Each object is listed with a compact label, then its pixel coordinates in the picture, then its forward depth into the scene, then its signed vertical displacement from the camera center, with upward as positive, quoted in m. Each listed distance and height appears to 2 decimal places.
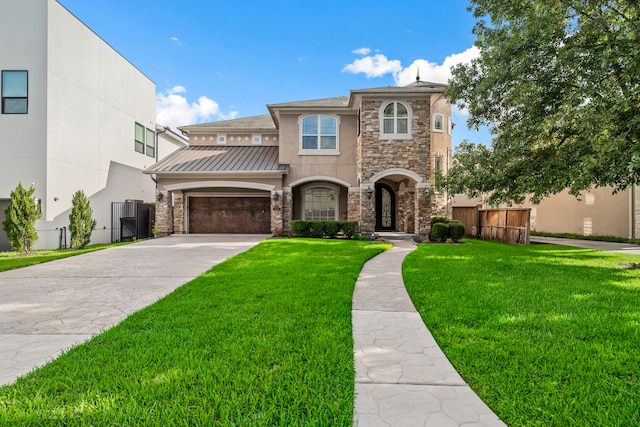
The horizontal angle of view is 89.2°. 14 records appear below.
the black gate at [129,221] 16.81 -0.39
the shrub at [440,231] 14.19 -0.69
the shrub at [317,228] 15.20 -0.62
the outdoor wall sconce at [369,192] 15.12 +1.05
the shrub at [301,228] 15.27 -0.63
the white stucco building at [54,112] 12.64 +4.23
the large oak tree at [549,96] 6.84 +3.16
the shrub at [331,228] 14.99 -0.61
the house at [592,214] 16.03 +0.14
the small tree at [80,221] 13.13 -0.32
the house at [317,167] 15.10 +2.40
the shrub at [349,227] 14.88 -0.55
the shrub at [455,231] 14.33 -0.68
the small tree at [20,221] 11.23 -0.28
